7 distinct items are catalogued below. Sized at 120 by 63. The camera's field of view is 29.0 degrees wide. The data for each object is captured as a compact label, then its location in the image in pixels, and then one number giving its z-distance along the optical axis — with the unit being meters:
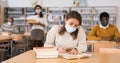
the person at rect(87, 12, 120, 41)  5.12
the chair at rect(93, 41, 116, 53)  3.41
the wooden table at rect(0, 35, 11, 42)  6.10
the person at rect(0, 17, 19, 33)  8.16
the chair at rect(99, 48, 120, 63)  1.54
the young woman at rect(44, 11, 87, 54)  2.92
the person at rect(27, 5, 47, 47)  6.61
